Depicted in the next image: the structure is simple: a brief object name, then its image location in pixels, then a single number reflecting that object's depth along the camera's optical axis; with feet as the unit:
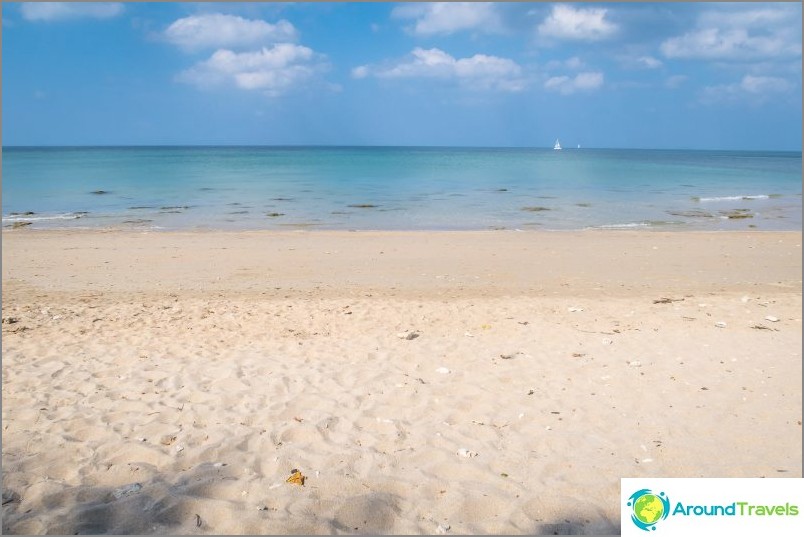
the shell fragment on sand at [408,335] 22.22
